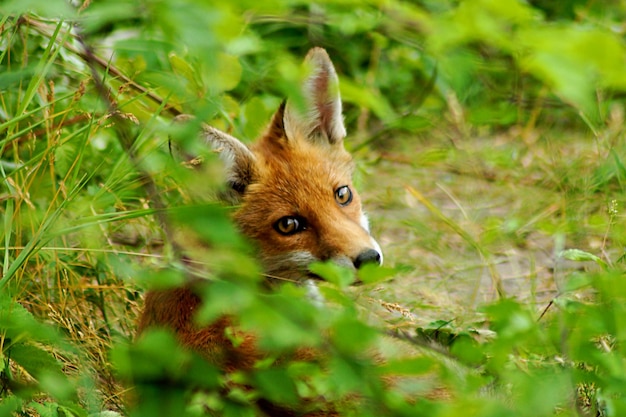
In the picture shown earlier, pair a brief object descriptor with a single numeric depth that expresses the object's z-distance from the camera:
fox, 7.21
